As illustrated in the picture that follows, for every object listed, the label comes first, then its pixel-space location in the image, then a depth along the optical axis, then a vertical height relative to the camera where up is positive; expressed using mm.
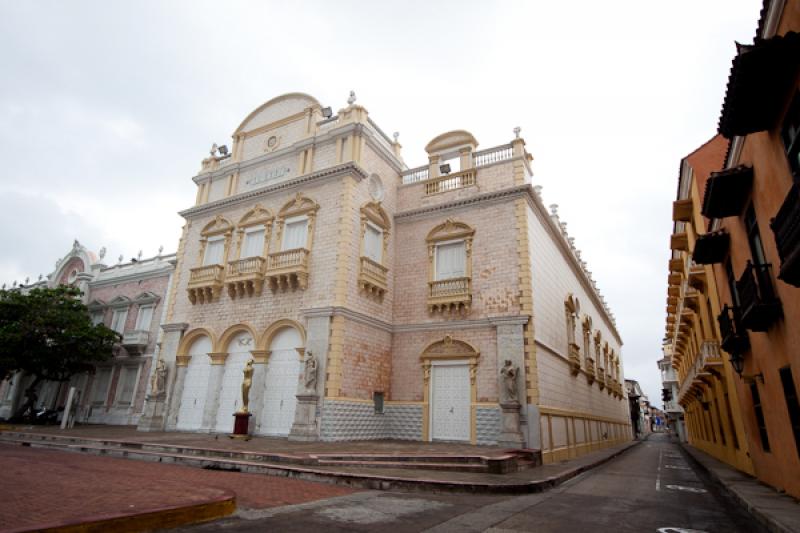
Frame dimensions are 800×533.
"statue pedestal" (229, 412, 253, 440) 16797 -425
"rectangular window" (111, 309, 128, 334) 28280 +5296
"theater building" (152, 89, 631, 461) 16812 +4817
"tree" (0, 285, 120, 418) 24453 +3635
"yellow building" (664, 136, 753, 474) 13242 +4239
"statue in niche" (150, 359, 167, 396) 20625 +1238
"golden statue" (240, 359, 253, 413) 17375 +1070
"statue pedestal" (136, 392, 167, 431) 20047 -207
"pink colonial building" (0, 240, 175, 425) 25906 +3907
